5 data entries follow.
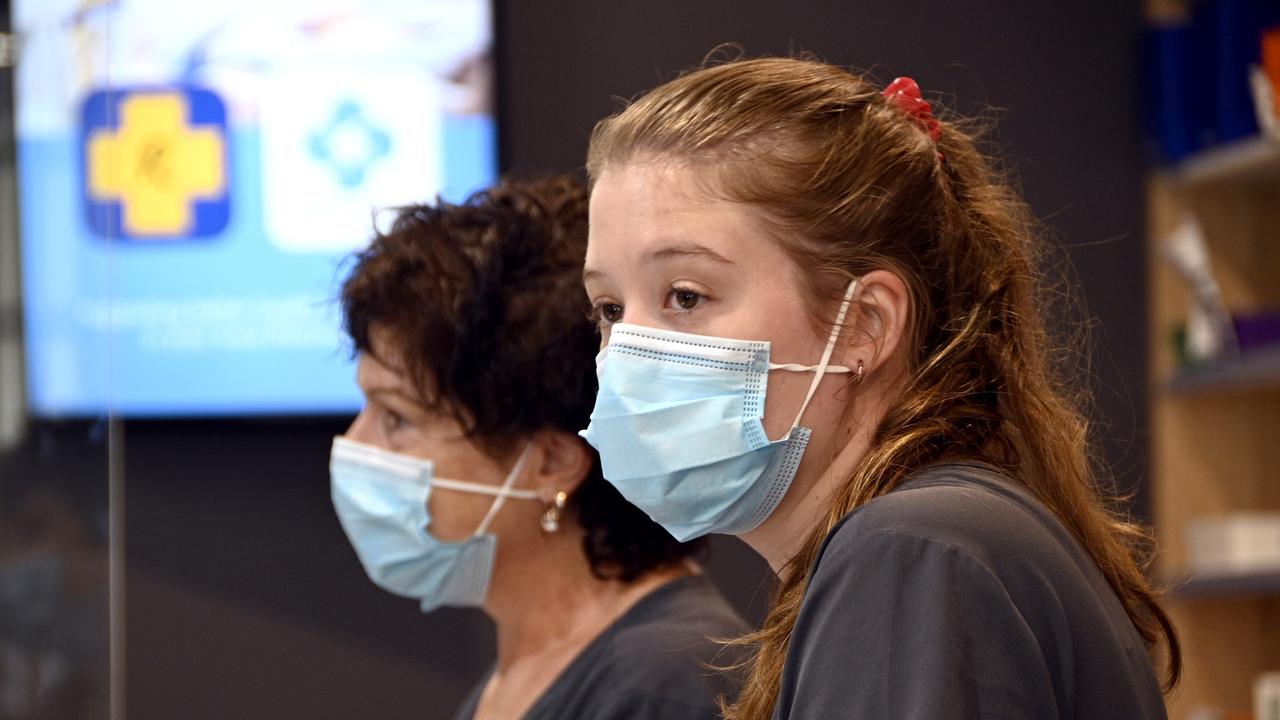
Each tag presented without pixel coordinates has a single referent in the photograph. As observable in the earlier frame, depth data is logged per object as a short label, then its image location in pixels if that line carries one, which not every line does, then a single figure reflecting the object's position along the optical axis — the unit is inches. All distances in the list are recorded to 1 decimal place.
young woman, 89.3
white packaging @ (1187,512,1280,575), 254.4
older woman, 135.3
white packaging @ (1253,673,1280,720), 200.5
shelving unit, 270.4
